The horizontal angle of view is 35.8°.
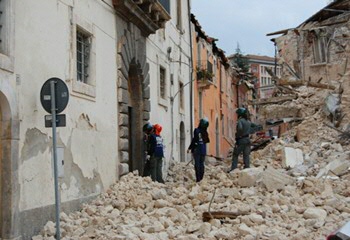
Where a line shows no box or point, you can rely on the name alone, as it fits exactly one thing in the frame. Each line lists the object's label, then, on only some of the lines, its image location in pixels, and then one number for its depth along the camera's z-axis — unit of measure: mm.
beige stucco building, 7594
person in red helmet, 13078
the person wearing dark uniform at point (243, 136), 13143
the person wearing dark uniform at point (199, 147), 13016
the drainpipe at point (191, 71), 22422
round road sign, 7367
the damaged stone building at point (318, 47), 24828
